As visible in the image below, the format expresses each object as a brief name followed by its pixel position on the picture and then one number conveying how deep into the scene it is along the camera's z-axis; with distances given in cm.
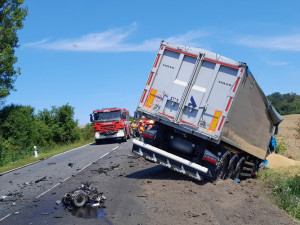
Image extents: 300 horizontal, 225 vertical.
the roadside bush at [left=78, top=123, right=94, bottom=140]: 3541
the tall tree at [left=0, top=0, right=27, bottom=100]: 2324
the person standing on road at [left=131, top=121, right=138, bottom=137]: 2705
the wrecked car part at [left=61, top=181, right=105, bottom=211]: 659
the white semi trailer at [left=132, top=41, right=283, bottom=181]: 831
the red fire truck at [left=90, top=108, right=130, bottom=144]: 2230
